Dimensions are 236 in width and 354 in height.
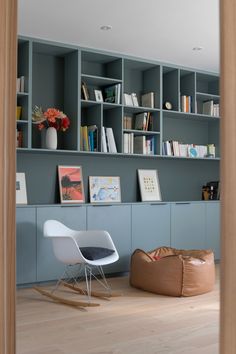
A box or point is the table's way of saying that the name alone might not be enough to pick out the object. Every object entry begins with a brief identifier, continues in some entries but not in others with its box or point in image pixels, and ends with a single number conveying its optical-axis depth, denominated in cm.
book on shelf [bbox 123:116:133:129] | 582
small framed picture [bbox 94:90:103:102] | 548
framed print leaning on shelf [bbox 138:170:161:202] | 605
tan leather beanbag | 448
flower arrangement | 509
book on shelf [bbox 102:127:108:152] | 542
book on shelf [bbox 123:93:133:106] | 572
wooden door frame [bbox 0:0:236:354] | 134
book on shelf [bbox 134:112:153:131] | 589
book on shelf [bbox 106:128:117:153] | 552
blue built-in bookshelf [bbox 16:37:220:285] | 497
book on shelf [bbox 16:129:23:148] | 494
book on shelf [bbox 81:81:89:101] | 536
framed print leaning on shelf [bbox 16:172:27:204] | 506
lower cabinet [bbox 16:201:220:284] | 482
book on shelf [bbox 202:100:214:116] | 652
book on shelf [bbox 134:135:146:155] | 581
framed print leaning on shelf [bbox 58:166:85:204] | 538
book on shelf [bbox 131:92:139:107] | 582
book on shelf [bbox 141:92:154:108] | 594
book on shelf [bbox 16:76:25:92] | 496
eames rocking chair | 423
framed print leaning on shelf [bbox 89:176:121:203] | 565
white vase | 511
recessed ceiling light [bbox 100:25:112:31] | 458
